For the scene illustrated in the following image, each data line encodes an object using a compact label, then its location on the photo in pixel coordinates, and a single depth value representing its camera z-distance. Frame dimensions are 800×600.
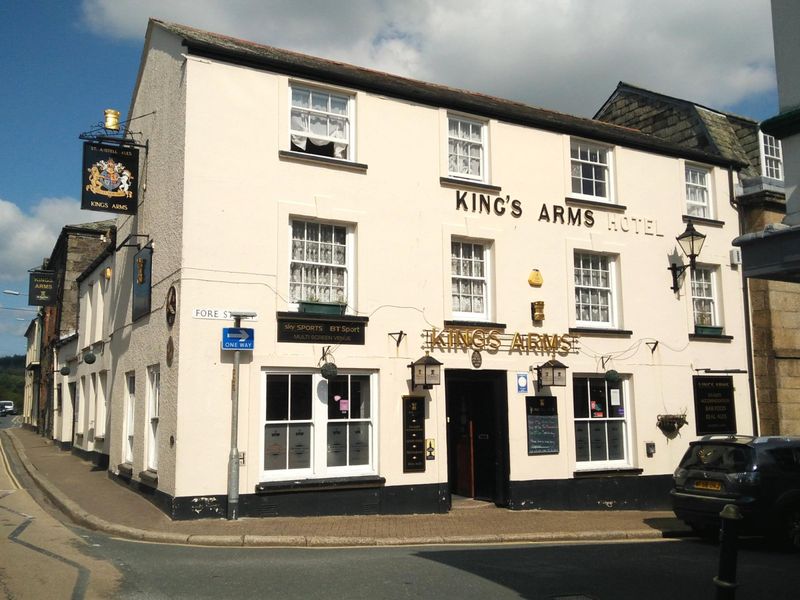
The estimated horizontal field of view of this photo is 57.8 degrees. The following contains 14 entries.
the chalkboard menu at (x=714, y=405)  16.56
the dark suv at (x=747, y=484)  10.79
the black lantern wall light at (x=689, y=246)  16.33
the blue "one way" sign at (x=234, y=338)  11.78
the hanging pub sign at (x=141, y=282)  14.56
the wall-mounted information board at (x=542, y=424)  14.55
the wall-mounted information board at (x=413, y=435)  13.26
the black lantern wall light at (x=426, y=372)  13.11
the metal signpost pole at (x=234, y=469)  11.58
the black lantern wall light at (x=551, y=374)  14.44
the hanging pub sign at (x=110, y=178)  14.45
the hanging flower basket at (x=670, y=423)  15.88
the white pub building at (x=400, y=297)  12.26
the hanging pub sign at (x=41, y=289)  28.53
